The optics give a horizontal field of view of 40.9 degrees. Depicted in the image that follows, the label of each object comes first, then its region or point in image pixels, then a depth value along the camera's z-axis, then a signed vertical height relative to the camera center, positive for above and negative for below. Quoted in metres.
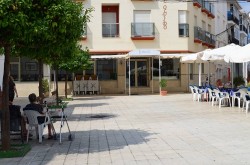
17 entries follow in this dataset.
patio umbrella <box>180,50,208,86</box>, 16.96 +0.80
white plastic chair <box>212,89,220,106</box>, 15.08 -0.93
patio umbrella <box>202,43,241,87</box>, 15.27 +0.94
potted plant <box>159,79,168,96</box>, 22.69 -0.77
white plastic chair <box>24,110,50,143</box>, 8.12 -1.10
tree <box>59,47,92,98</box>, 19.27 +0.60
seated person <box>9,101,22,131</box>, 8.03 -1.02
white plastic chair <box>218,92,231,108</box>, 14.70 -1.02
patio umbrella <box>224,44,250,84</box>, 13.02 +0.70
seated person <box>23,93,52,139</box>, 8.17 -0.81
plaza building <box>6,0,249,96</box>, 24.73 +2.08
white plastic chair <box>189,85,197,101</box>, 18.22 -1.08
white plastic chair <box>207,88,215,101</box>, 15.88 -0.95
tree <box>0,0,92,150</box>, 6.41 +0.96
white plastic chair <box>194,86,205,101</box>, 17.46 -0.99
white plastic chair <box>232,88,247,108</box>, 13.13 -0.89
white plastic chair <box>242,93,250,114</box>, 12.77 -0.99
